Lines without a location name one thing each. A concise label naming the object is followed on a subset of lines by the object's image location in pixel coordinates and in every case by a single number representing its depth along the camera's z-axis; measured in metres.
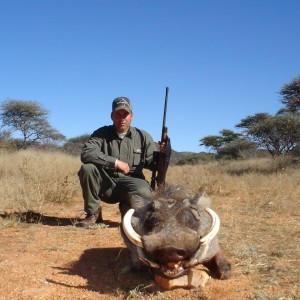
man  5.33
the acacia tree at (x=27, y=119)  24.88
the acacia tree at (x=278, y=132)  17.70
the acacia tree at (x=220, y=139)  28.09
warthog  2.62
